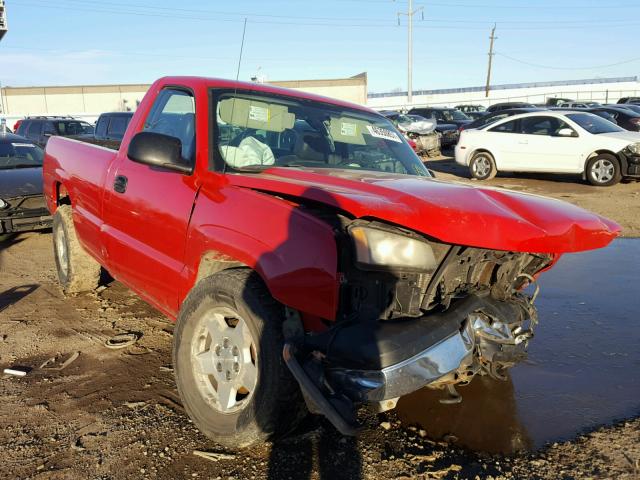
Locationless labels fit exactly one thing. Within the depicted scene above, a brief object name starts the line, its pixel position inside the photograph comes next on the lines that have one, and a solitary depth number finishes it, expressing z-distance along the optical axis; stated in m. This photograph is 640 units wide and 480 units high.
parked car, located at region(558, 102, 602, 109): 28.16
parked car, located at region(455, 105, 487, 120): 38.41
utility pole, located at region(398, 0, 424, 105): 36.97
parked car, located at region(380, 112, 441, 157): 18.56
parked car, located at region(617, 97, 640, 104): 29.99
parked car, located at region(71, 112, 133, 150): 13.54
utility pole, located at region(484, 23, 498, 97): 62.25
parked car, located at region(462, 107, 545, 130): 16.15
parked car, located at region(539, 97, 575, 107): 32.17
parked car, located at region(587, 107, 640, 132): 16.38
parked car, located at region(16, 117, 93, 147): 17.11
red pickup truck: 2.37
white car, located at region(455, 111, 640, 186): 12.30
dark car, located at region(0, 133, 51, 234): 7.97
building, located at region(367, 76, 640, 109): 51.25
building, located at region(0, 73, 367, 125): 46.53
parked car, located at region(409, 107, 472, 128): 25.23
